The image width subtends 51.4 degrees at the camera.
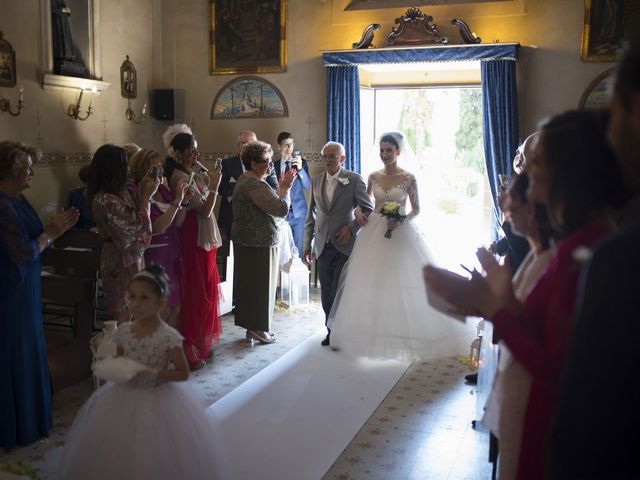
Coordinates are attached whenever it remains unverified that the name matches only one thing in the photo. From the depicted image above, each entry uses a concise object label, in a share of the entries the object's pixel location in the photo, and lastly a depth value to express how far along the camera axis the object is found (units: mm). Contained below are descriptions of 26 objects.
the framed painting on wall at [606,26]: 7887
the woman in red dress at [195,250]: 5711
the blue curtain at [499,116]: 8383
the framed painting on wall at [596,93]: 8156
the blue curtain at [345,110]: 9203
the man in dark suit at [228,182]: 8641
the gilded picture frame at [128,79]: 9336
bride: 6199
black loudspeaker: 9961
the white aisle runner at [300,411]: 4098
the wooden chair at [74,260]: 5133
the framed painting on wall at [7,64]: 7301
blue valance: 8344
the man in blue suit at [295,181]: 9078
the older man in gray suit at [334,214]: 6477
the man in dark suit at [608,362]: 1235
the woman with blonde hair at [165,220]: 5195
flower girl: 3088
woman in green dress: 6141
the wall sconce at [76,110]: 8344
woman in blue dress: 3975
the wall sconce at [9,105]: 7281
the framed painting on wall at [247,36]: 9641
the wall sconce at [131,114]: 9469
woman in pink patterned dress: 4531
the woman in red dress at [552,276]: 1664
